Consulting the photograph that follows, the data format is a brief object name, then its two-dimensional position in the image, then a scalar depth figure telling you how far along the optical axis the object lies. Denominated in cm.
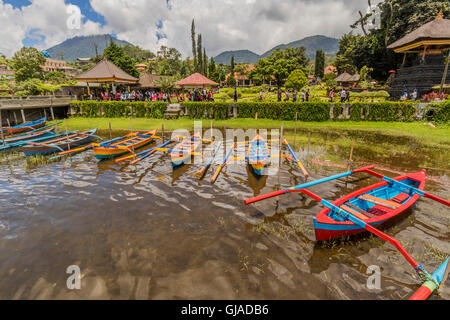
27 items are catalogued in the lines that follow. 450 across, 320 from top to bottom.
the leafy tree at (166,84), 4306
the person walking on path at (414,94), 2228
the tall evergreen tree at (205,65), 5717
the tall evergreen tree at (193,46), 5269
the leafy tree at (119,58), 4872
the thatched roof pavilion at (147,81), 4414
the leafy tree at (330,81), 4517
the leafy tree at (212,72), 5972
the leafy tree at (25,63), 5156
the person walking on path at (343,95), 2291
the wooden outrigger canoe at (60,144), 1274
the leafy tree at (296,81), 4050
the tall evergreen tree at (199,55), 5220
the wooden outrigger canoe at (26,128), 1834
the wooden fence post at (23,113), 2248
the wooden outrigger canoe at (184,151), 1110
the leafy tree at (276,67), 5069
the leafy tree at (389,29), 3000
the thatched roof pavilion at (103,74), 2695
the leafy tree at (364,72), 3803
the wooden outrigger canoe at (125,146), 1199
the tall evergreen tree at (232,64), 7295
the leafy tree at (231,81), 6338
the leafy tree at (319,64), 6741
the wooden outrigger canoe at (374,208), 429
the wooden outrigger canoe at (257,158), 953
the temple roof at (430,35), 2189
